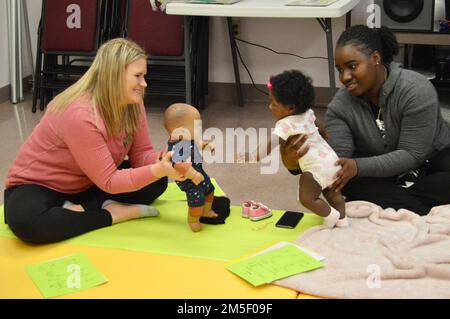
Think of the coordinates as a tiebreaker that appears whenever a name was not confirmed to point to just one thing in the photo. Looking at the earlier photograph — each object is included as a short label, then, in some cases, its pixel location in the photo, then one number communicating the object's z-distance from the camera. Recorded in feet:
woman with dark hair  7.30
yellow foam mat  5.89
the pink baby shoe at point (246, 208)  7.54
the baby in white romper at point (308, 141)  6.30
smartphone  7.23
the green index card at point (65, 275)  5.99
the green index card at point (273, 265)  6.01
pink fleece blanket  5.75
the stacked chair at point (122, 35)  13.16
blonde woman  6.74
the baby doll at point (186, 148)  6.54
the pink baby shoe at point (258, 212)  7.43
